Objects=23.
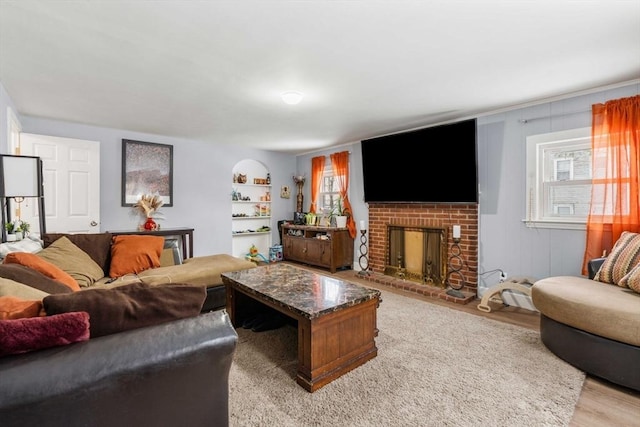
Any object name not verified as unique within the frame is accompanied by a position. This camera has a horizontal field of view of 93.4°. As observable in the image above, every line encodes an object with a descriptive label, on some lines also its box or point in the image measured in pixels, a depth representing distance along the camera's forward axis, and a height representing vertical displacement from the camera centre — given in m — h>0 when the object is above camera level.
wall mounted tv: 3.62 +0.61
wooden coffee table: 1.86 -0.70
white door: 3.71 +0.38
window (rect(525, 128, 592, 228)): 3.02 +0.33
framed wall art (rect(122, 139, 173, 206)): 4.55 +0.63
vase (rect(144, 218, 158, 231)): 4.57 -0.22
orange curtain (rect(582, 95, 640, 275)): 2.62 +0.33
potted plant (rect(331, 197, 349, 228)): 5.36 -0.06
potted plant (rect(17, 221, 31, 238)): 2.69 -0.16
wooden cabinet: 5.11 -0.63
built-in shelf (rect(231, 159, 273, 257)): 5.93 -0.01
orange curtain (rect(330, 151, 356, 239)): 5.33 +0.55
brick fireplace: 3.80 -0.31
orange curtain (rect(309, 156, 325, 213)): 5.91 +0.68
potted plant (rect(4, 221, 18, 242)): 2.57 -0.18
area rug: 1.61 -1.09
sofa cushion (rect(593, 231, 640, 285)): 2.30 -0.39
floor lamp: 2.36 +0.27
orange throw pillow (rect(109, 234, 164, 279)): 3.04 -0.45
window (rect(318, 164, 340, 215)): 5.78 +0.37
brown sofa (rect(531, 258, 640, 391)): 1.82 -0.76
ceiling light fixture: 2.89 +1.10
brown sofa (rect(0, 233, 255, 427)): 0.80 -0.44
